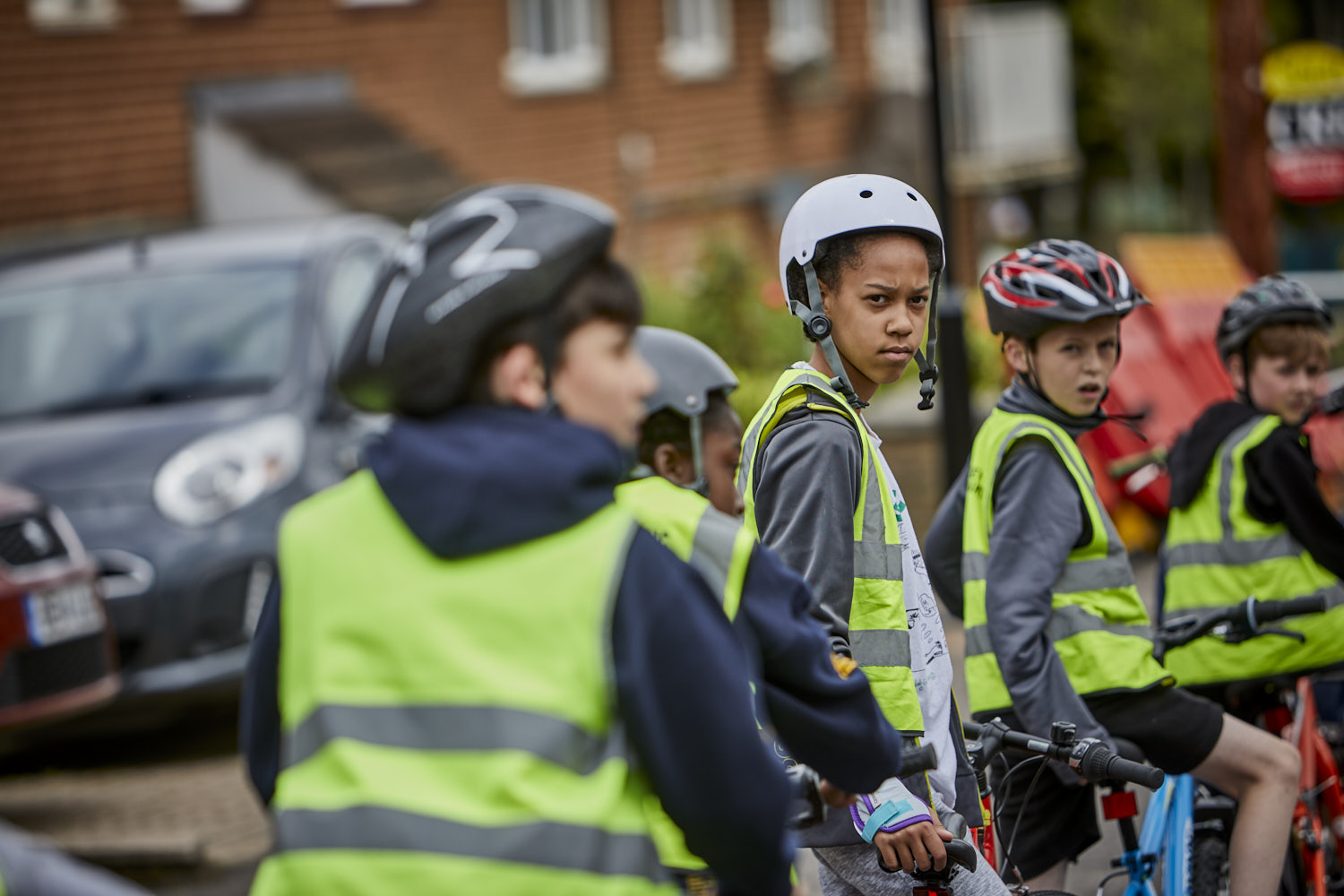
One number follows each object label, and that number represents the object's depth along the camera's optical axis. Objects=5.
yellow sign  28.45
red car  12.92
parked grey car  14.63
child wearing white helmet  5.60
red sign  27.44
